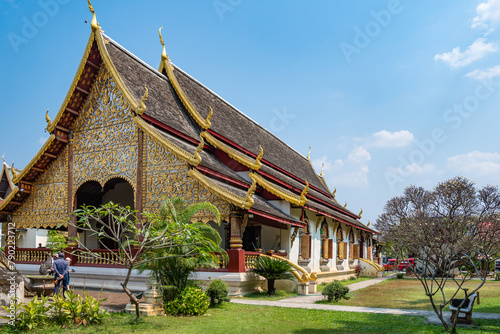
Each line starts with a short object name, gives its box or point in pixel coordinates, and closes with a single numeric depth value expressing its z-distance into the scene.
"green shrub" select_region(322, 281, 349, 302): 12.98
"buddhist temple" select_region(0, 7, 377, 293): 14.25
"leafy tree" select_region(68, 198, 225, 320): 8.54
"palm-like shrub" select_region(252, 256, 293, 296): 13.98
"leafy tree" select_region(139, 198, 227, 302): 10.41
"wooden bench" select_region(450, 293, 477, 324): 9.38
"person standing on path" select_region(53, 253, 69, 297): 11.51
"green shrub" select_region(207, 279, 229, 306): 11.62
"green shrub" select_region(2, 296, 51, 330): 8.14
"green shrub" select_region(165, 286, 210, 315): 10.21
